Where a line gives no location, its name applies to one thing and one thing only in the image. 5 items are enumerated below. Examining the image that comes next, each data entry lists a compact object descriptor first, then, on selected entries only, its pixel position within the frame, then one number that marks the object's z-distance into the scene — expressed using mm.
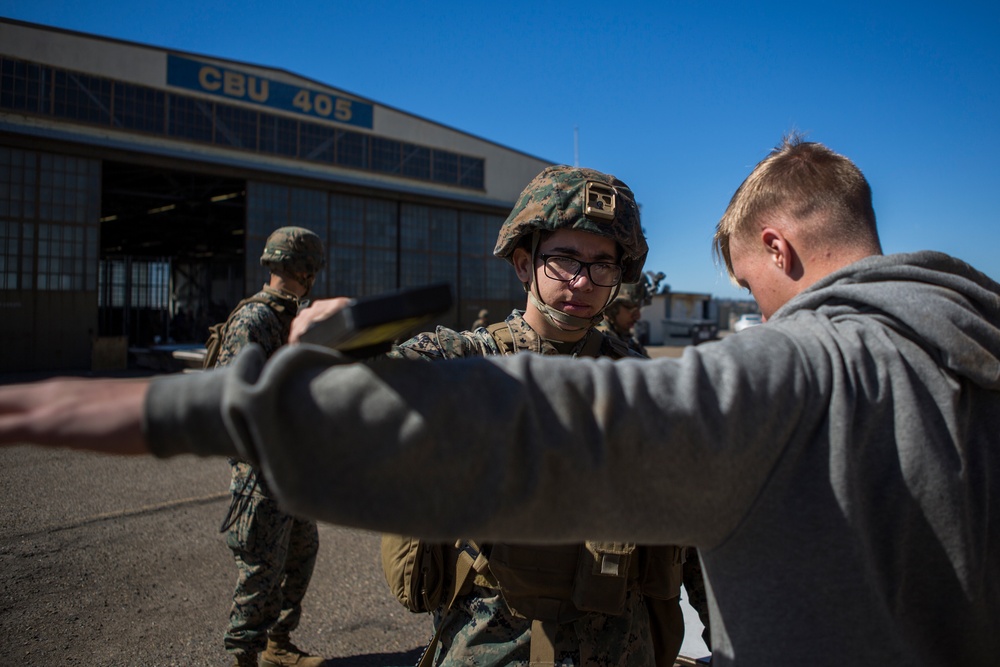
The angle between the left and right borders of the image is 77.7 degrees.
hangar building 14398
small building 30922
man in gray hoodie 791
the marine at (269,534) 3227
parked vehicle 26719
